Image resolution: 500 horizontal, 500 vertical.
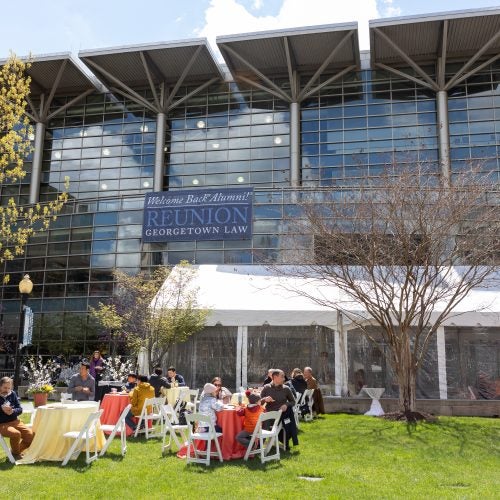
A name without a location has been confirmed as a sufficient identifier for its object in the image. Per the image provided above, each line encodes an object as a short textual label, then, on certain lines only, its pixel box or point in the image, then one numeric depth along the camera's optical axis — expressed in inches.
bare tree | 490.3
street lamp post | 573.0
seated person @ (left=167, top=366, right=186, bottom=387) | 520.3
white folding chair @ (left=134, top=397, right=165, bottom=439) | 387.2
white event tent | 571.2
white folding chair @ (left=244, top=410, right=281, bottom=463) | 311.0
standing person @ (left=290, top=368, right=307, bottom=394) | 478.8
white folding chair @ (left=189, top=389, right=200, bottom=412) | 429.8
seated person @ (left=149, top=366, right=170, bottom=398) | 453.7
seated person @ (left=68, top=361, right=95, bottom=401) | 420.2
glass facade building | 1120.8
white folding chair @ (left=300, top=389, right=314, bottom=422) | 486.9
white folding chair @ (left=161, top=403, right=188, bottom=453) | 328.7
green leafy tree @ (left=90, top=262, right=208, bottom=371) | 615.8
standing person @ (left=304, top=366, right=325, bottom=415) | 517.7
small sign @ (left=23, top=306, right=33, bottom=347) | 717.9
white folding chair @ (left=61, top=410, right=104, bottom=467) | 295.7
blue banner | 1026.1
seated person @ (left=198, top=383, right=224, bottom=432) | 329.1
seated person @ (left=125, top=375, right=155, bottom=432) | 396.2
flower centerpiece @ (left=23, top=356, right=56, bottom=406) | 429.3
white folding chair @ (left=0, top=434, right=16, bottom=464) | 290.6
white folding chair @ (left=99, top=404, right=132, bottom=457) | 315.3
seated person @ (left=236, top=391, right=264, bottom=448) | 319.0
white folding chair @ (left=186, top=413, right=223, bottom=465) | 303.4
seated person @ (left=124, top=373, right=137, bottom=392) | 424.8
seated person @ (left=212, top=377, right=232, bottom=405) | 404.5
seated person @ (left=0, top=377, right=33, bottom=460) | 309.6
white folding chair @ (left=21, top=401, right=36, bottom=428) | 538.2
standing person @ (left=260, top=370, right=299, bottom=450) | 345.7
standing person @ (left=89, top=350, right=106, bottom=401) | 574.9
